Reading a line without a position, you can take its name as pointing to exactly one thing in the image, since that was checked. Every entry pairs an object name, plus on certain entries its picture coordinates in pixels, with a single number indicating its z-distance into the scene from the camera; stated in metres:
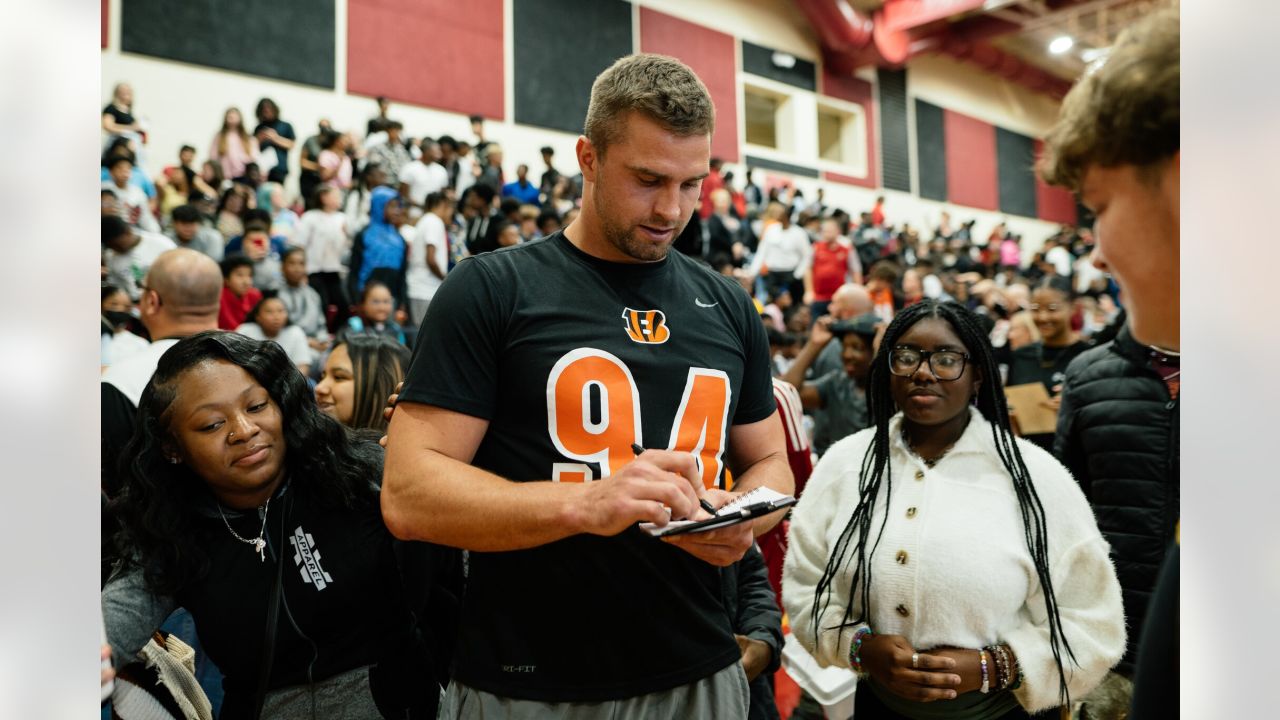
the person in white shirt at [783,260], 10.21
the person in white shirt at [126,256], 5.32
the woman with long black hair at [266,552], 1.71
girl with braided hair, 1.82
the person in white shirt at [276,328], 5.56
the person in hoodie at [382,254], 7.16
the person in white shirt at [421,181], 8.66
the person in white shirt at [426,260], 7.27
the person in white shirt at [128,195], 6.61
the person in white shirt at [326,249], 7.42
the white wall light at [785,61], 14.62
